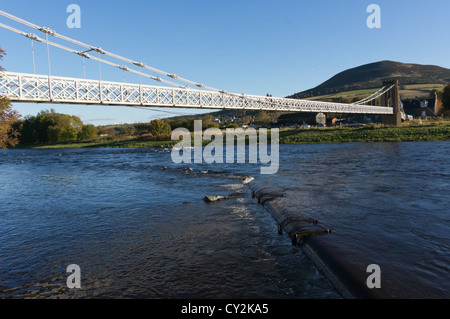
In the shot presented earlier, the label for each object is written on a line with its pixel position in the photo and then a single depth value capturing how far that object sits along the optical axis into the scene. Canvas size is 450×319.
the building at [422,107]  87.31
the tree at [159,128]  77.94
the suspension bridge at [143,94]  25.47
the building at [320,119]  81.99
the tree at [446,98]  71.50
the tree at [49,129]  89.44
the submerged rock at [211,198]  11.32
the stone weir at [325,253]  4.54
